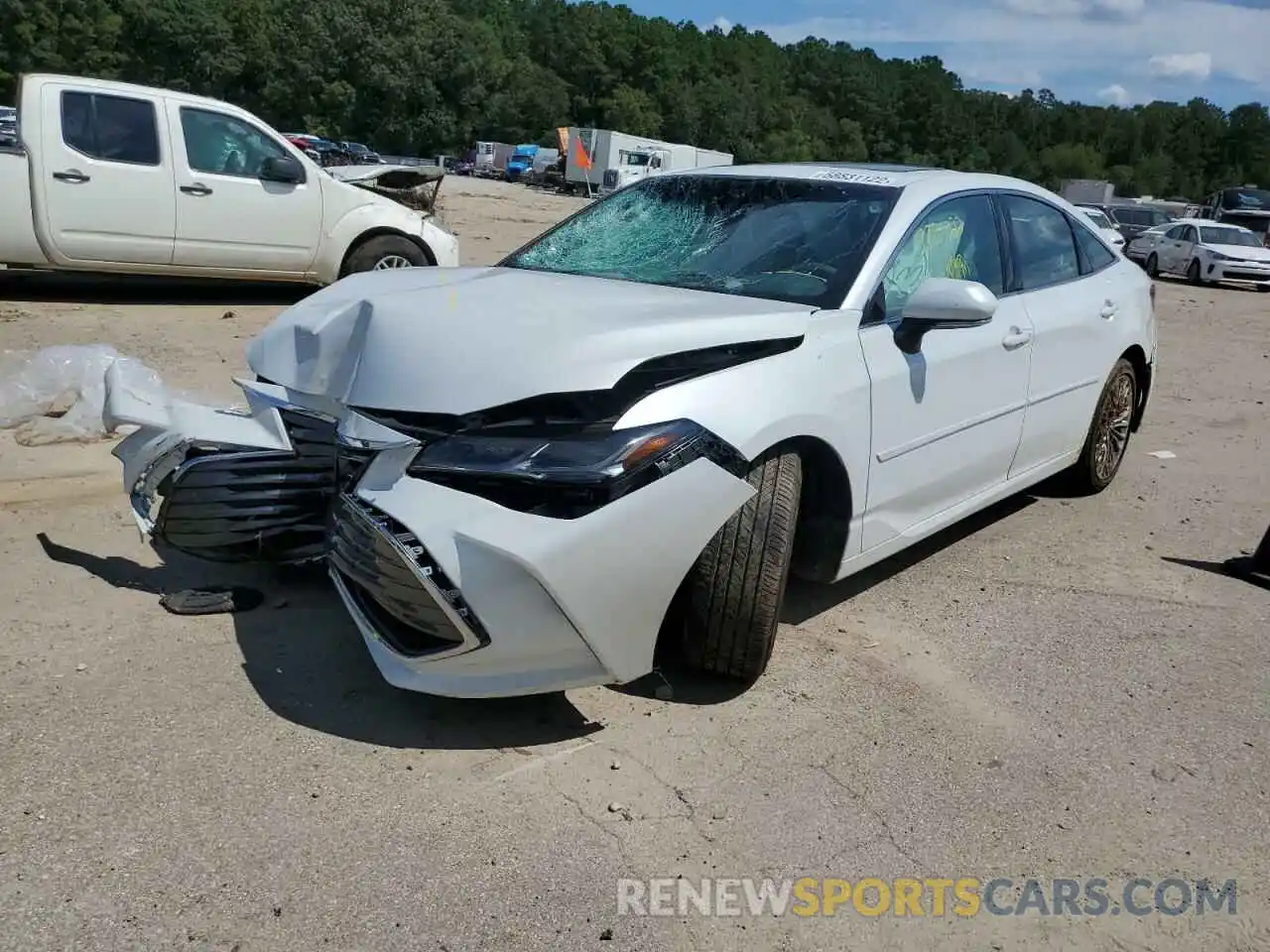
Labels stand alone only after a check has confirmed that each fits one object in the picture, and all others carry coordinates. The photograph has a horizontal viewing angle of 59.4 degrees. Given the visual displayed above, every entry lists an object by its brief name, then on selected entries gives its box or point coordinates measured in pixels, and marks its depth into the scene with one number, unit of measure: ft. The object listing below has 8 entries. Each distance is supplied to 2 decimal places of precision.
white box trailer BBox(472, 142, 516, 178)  247.29
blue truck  226.58
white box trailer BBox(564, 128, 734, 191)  166.30
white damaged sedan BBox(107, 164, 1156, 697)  9.30
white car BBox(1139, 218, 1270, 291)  75.51
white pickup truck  27.99
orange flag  176.24
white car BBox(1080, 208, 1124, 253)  81.41
